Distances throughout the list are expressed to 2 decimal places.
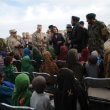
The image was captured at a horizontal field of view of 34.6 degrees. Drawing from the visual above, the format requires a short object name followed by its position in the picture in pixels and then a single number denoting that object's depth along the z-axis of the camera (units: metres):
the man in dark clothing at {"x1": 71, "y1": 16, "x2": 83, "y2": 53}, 5.45
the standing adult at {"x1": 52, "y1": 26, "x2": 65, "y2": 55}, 6.34
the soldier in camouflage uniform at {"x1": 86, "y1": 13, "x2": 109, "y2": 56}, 4.89
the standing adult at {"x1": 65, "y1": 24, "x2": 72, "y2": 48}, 5.85
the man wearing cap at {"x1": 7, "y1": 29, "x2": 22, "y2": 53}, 7.68
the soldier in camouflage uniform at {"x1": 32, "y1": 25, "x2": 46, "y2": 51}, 7.65
